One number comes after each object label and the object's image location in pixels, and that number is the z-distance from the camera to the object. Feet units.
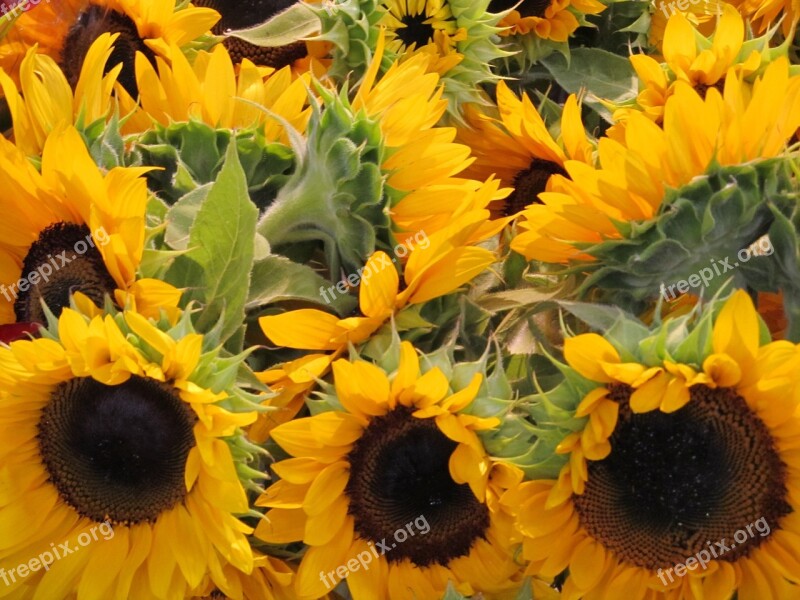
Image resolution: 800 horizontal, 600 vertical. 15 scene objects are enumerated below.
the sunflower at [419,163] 2.74
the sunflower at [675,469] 2.38
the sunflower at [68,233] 2.52
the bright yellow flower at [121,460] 2.43
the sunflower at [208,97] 2.87
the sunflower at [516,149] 3.05
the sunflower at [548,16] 3.29
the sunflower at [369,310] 2.61
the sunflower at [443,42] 3.02
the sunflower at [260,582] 2.57
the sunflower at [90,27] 2.97
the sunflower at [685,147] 2.56
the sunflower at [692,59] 2.87
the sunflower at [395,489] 2.52
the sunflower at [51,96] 2.73
